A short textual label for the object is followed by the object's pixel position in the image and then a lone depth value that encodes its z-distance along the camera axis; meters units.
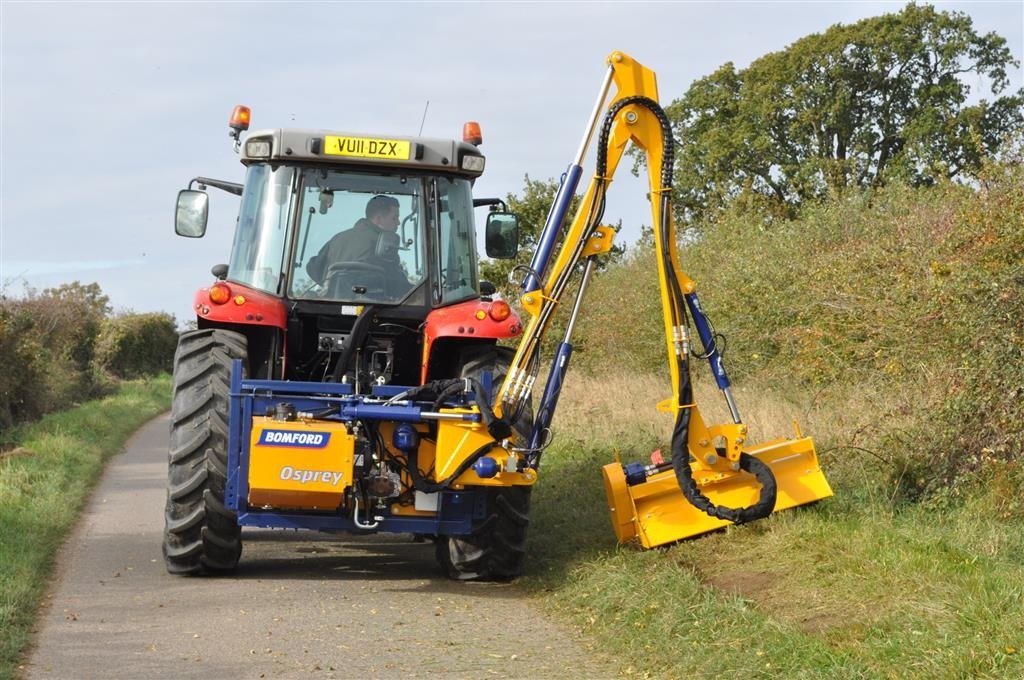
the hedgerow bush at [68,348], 22.59
